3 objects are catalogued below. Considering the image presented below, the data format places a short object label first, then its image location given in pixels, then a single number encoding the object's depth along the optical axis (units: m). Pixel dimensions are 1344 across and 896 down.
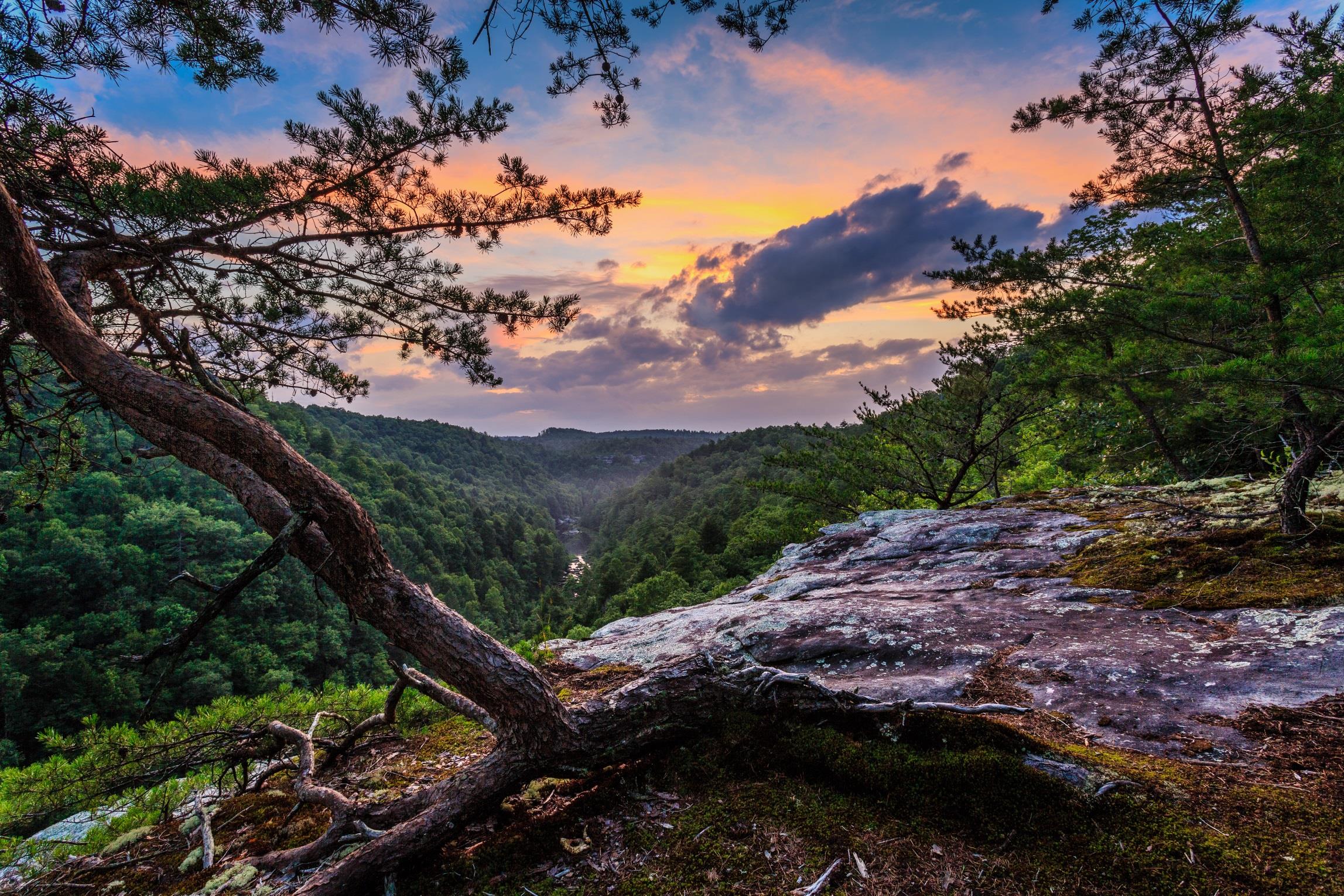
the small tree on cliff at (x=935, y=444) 11.95
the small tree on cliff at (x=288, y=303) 2.48
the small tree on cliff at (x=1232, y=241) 4.80
